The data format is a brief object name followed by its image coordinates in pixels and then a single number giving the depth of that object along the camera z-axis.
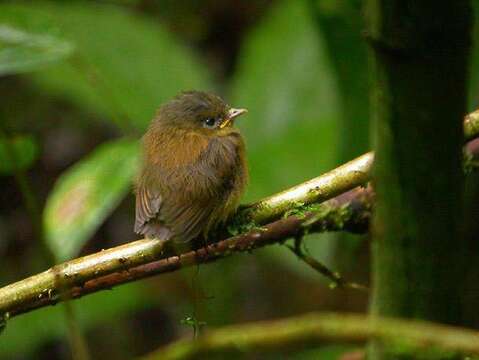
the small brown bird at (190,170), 5.19
